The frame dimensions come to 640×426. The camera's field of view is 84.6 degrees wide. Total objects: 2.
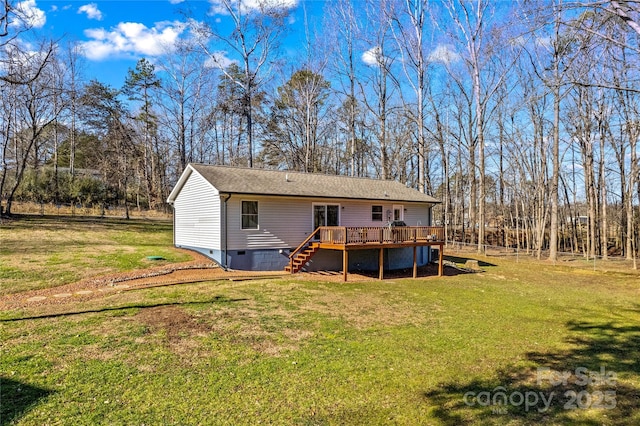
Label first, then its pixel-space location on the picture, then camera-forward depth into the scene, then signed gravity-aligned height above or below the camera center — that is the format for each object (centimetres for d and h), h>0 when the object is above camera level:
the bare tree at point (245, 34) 2333 +1267
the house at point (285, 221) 1408 +2
